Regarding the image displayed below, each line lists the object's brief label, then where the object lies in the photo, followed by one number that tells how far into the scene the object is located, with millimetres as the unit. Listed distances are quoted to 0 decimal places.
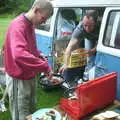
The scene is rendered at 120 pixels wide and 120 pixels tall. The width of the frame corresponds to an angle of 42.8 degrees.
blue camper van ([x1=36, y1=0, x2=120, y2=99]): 2192
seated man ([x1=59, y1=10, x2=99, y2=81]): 2402
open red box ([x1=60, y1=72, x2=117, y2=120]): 1682
